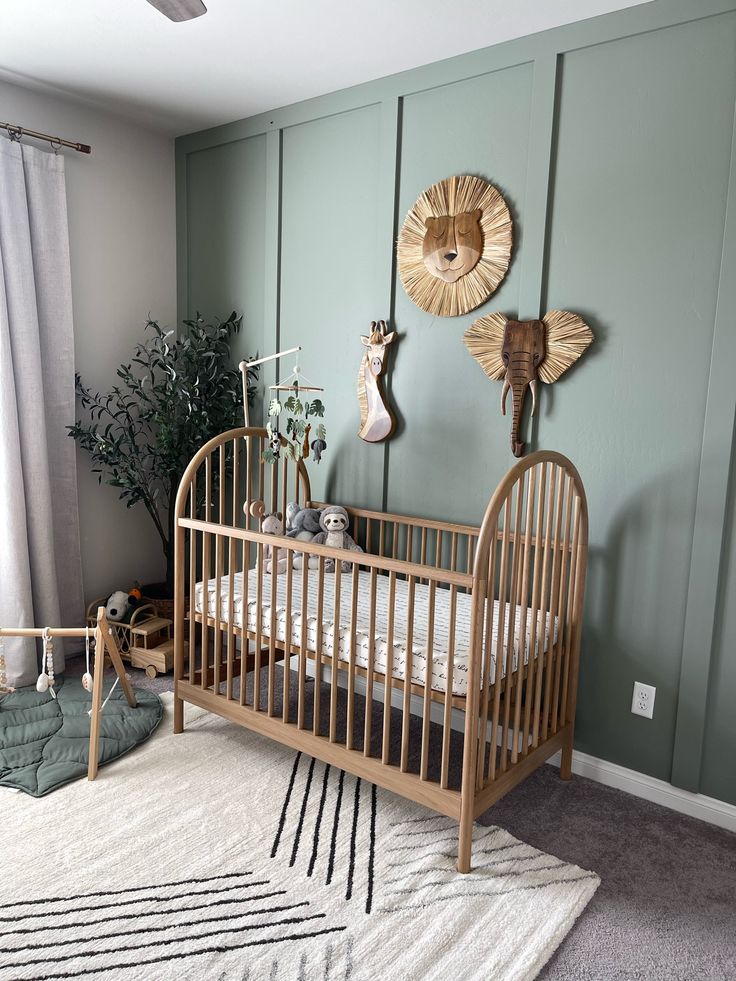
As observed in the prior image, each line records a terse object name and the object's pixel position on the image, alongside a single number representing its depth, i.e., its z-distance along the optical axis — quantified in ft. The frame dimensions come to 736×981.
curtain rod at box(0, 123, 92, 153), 9.35
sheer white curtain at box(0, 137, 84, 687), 9.30
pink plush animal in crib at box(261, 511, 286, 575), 8.76
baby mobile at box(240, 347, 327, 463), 8.56
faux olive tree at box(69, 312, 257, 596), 10.25
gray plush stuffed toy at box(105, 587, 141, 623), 10.53
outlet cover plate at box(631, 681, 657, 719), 7.37
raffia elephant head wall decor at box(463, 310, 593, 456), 7.57
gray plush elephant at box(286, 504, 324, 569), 8.98
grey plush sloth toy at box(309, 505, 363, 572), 8.87
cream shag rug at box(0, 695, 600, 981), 5.10
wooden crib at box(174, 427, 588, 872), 6.02
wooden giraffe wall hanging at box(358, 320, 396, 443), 9.11
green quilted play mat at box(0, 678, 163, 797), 7.38
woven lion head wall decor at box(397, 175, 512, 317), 8.07
